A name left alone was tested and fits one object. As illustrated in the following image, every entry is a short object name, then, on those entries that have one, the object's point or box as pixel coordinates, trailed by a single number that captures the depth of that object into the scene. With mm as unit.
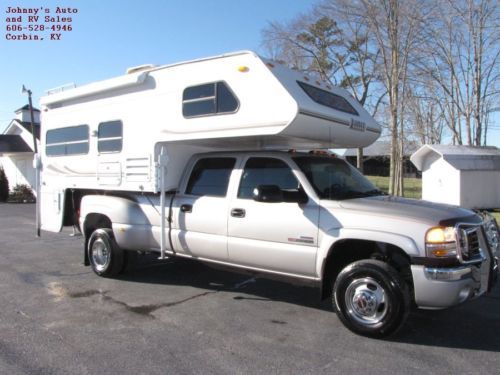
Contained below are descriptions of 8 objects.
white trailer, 5383
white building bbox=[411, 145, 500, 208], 16828
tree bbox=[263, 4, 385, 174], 27531
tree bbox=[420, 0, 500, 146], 20031
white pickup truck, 4395
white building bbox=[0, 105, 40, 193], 25125
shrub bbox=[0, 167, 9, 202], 24281
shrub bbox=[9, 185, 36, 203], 24141
